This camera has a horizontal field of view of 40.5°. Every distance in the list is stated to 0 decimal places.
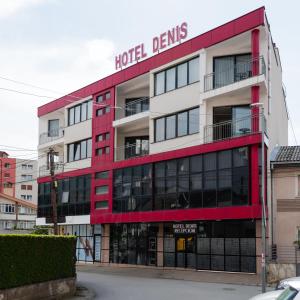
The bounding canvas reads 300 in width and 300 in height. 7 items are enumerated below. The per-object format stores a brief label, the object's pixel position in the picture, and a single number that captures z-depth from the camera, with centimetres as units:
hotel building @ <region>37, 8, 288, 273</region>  2413
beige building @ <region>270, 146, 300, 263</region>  2445
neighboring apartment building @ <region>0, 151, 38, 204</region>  8122
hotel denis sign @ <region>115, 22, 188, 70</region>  2771
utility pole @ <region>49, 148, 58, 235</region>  2658
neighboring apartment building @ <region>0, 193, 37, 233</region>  6538
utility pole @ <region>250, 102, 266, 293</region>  1816
